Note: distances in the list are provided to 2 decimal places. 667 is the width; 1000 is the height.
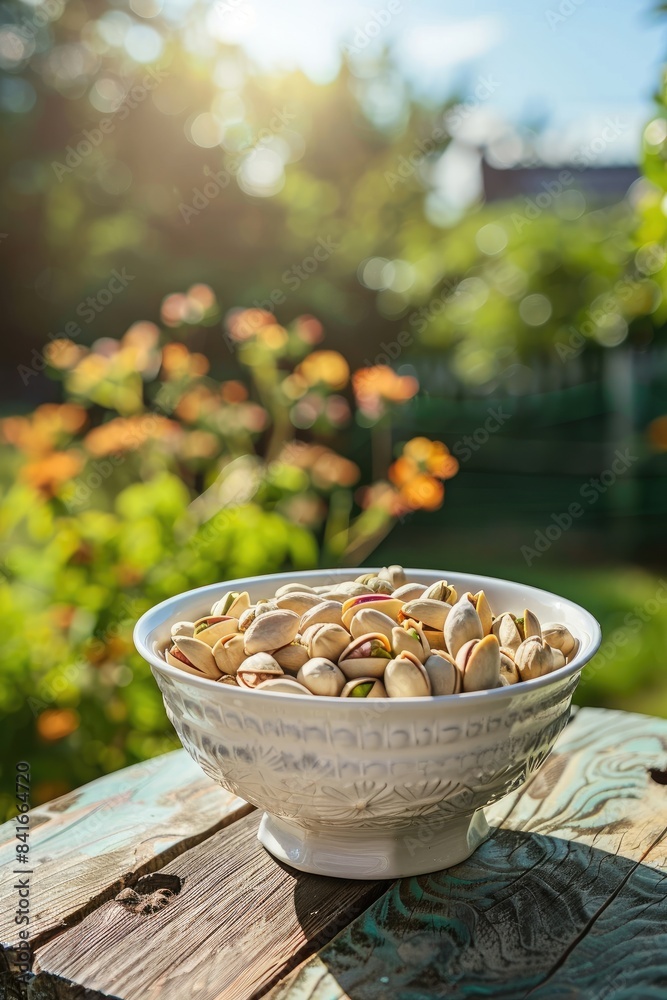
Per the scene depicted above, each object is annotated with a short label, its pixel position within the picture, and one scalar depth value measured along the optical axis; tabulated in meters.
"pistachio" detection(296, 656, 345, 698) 0.59
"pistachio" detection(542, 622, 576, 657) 0.68
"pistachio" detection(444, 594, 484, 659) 0.63
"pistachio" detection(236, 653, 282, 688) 0.61
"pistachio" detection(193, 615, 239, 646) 0.69
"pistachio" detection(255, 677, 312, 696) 0.59
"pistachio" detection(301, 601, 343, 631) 0.66
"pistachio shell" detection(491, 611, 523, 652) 0.67
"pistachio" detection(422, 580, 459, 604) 0.72
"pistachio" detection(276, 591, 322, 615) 0.70
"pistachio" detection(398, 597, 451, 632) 0.67
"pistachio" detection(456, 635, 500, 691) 0.59
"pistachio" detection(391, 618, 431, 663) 0.60
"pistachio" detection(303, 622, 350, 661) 0.62
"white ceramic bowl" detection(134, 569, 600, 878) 0.56
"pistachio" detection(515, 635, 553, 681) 0.62
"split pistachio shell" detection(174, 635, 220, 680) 0.65
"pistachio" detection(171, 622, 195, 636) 0.70
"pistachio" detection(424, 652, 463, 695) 0.59
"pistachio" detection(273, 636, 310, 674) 0.63
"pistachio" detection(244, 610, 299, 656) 0.63
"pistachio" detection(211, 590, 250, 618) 0.73
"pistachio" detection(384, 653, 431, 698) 0.58
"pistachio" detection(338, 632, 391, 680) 0.60
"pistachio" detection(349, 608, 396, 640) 0.63
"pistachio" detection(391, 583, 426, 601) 0.72
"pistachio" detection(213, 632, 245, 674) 0.65
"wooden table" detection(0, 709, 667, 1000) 0.55
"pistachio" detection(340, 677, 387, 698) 0.59
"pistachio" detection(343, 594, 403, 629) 0.67
